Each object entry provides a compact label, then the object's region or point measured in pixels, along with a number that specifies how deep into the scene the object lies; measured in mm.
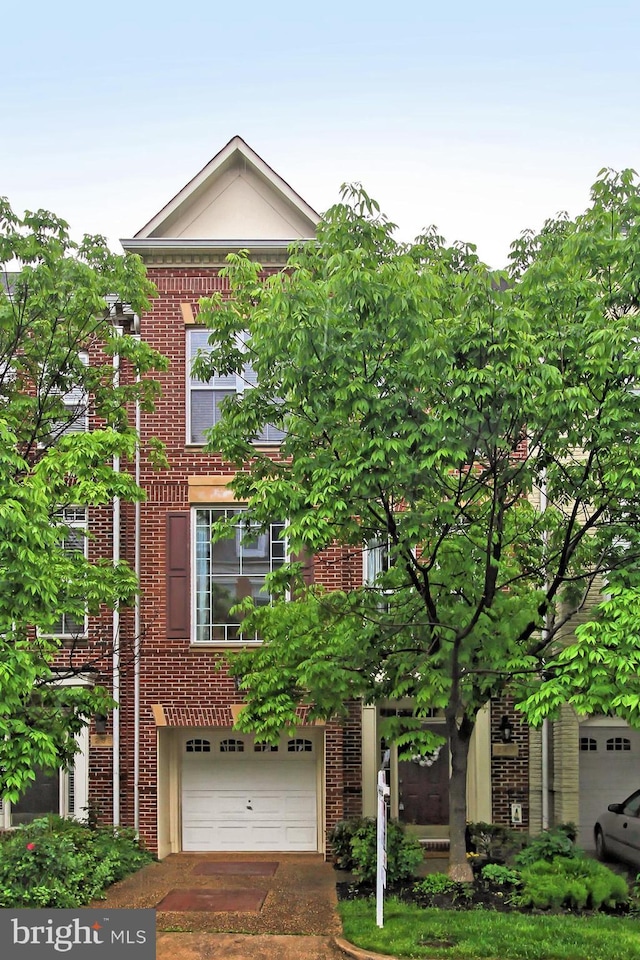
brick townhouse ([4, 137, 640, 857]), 15234
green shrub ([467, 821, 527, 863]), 13391
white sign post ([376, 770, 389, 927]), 10109
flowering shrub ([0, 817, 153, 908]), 11055
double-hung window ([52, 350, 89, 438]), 14507
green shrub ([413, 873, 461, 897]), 11305
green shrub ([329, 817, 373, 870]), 13920
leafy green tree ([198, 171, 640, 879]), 9781
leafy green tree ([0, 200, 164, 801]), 11203
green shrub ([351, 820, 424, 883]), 11953
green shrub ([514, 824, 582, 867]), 12133
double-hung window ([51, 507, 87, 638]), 15445
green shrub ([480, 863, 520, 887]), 11625
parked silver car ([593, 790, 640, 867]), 13742
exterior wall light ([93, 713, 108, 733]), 15211
